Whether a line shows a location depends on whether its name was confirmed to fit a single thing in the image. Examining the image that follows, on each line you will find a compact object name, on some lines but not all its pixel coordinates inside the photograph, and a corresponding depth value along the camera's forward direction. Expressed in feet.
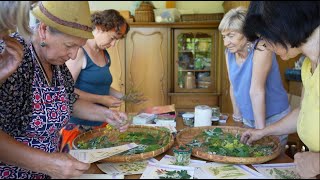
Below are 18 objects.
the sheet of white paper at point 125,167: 3.40
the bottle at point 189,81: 12.73
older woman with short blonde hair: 5.44
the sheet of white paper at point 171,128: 5.13
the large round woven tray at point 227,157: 3.55
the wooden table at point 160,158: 3.29
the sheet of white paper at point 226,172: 3.21
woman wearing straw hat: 3.07
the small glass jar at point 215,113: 6.33
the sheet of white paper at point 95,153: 3.60
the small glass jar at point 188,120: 5.92
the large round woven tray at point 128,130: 3.60
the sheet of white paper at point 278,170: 3.21
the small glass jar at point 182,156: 3.57
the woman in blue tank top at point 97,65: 6.22
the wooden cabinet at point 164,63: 12.30
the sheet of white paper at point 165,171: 3.20
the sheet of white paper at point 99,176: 3.09
